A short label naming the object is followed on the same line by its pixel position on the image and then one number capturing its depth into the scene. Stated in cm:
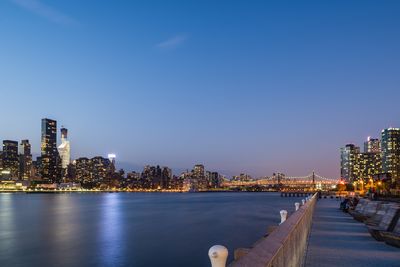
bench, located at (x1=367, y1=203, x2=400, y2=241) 1853
